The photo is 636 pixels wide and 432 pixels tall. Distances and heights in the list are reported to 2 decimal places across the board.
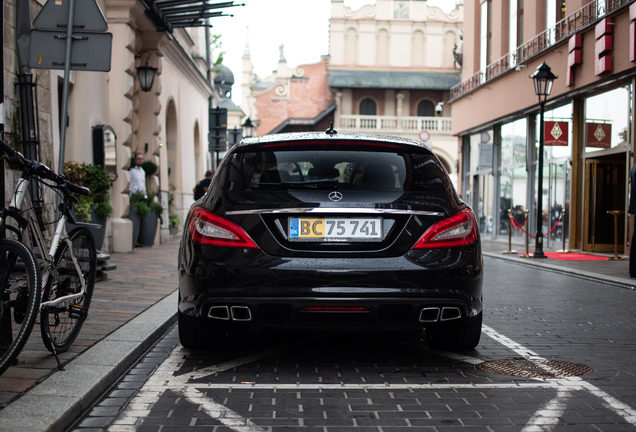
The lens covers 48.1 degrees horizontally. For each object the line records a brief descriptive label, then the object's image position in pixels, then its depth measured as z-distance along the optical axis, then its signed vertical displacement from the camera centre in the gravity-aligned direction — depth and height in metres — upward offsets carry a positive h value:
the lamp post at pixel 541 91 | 15.66 +2.34
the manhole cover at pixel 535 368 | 4.40 -1.11
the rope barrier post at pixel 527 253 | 15.85 -1.33
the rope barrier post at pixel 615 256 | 14.08 -1.25
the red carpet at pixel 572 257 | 14.93 -1.37
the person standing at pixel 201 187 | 15.72 +0.15
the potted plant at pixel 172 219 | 19.96 -0.71
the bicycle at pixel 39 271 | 3.62 -0.45
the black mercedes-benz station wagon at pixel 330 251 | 4.09 -0.33
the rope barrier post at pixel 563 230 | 17.70 -0.91
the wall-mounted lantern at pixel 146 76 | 16.38 +2.71
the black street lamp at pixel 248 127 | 29.62 +2.86
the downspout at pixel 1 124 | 5.55 +0.55
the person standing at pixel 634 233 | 10.40 -0.56
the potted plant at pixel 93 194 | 10.70 -0.01
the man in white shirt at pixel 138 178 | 15.12 +0.34
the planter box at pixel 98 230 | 11.12 -0.59
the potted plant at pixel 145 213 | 14.80 -0.43
